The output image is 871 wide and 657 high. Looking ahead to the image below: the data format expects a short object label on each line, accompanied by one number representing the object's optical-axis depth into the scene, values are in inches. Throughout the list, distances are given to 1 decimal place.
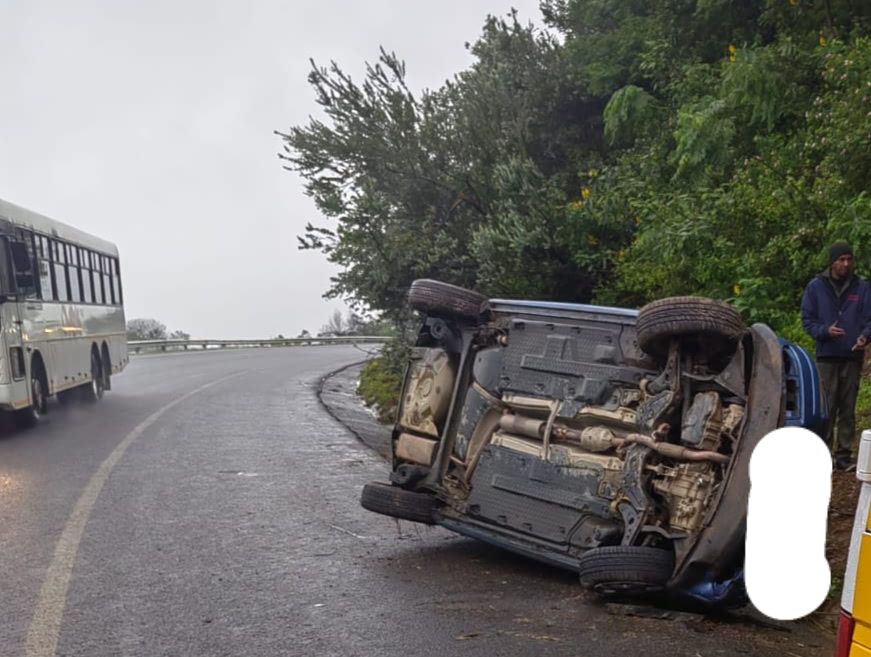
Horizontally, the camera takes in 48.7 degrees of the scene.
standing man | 272.2
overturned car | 190.1
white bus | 469.4
